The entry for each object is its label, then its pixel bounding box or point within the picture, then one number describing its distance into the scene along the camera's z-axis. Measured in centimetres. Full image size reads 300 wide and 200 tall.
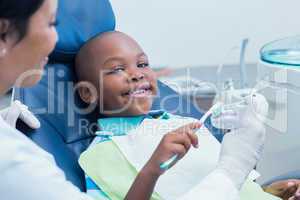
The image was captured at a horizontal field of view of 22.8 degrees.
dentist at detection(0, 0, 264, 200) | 104
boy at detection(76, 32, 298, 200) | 151
